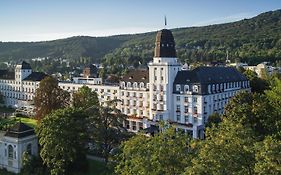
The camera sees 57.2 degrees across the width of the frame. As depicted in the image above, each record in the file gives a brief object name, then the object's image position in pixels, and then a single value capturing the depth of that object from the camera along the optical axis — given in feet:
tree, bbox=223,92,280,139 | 104.67
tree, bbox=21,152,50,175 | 113.76
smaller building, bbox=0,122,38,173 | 118.97
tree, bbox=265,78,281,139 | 101.52
